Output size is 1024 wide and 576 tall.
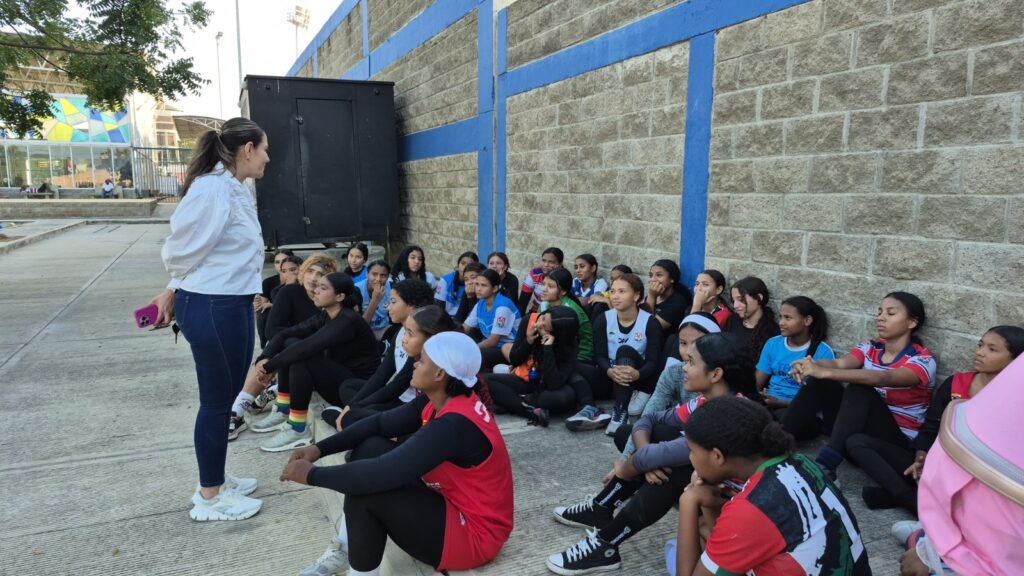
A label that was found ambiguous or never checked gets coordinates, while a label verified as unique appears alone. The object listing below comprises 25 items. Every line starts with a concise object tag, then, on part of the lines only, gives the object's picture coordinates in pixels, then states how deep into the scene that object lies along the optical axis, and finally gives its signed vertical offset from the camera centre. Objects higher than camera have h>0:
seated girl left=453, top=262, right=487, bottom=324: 6.26 -0.88
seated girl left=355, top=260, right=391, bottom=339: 6.52 -0.97
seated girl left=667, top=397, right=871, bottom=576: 1.81 -0.85
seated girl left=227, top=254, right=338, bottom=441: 5.07 -0.86
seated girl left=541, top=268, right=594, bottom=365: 5.06 -0.79
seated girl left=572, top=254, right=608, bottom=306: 6.18 -0.72
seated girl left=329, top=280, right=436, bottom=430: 3.84 -1.10
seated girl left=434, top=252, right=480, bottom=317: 7.19 -0.98
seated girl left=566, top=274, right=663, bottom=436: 4.42 -1.02
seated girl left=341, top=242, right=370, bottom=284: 7.43 -0.73
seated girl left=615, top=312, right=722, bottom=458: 3.35 -1.02
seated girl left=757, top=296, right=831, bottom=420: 4.03 -0.90
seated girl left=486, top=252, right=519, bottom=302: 6.51 -0.73
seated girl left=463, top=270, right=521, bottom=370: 5.36 -1.01
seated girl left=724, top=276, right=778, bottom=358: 4.47 -0.75
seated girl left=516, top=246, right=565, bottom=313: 6.72 -0.76
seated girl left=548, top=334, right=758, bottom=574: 2.61 -1.10
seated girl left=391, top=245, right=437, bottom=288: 7.39 -0.77
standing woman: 2.99 -0.34
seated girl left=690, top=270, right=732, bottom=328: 4.82 -0.66
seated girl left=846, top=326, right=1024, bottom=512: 3.00 -1.16
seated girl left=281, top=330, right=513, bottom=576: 2.32 -1.04
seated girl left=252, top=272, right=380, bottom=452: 4.41 -1.12
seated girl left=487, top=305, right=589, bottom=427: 4.55 -1.22
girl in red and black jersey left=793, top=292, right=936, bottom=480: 3.36 -0.90
